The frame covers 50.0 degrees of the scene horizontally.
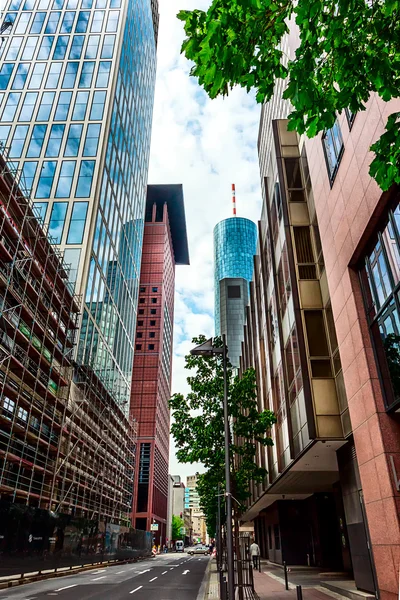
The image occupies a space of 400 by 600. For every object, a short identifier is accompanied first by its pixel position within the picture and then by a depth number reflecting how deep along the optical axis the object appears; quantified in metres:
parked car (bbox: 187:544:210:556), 79.88
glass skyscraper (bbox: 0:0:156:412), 40.91
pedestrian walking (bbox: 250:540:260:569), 26.33
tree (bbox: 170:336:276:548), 16.34
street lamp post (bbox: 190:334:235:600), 8.80
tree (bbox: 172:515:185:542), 138.61
